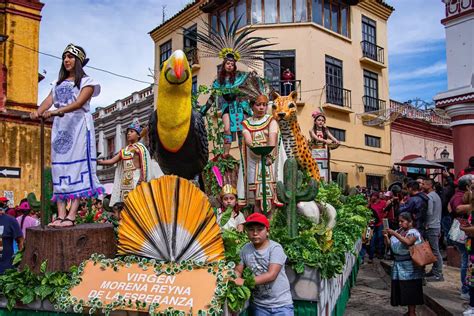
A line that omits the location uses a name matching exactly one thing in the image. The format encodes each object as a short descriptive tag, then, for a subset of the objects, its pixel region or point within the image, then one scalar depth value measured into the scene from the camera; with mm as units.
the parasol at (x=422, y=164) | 17266
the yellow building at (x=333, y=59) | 20891
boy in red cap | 3650
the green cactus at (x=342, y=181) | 8697
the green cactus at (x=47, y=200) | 4948
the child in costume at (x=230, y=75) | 6770
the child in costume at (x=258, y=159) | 5387
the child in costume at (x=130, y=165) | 6445
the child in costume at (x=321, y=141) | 8359
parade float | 3281
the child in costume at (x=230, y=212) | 4781
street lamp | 23422
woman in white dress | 4289
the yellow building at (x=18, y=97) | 16234
